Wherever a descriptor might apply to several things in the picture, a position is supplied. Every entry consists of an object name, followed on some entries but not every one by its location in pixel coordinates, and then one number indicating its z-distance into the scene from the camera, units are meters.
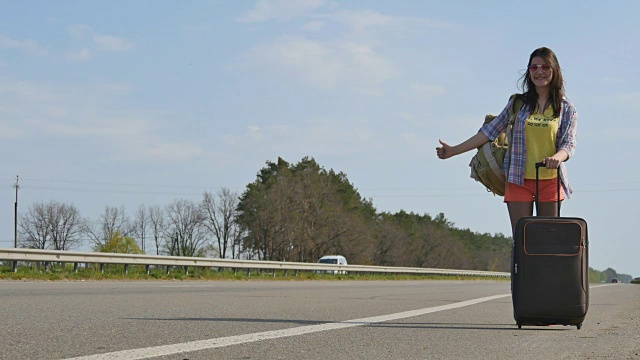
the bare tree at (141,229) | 106.25
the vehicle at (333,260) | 52.90
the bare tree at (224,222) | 92.56
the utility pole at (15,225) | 70.44
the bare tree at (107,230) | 98.91
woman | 6.67
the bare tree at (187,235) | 96.88
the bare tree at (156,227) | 104.81
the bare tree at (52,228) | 93.88
